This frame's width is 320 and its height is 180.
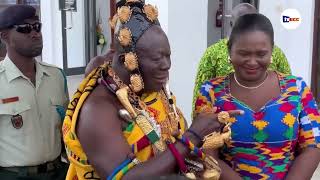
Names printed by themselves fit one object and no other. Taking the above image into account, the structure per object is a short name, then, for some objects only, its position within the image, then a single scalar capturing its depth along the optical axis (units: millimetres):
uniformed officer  2453
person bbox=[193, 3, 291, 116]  2949
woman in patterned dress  1794
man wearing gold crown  1516
